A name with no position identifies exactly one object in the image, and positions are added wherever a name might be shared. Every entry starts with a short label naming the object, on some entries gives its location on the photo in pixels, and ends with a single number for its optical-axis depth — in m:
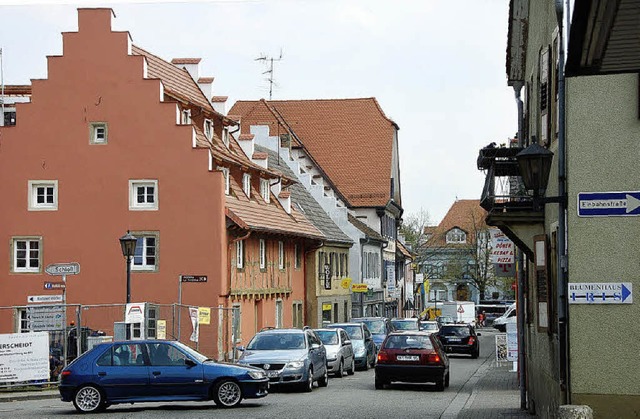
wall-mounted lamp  14.30
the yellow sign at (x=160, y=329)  33.10
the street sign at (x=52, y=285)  30.88
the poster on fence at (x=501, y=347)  43.88
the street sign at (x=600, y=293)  14.31
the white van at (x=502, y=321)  82.53
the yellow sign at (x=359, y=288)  57.78
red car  29.80
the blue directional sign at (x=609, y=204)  14.38
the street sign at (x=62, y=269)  28.39
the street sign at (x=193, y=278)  32.69
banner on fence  28.59
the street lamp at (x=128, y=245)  30.20
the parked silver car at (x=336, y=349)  35.97
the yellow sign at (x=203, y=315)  34.97
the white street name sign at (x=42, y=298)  29.64
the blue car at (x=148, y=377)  22.39
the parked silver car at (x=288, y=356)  27.95
